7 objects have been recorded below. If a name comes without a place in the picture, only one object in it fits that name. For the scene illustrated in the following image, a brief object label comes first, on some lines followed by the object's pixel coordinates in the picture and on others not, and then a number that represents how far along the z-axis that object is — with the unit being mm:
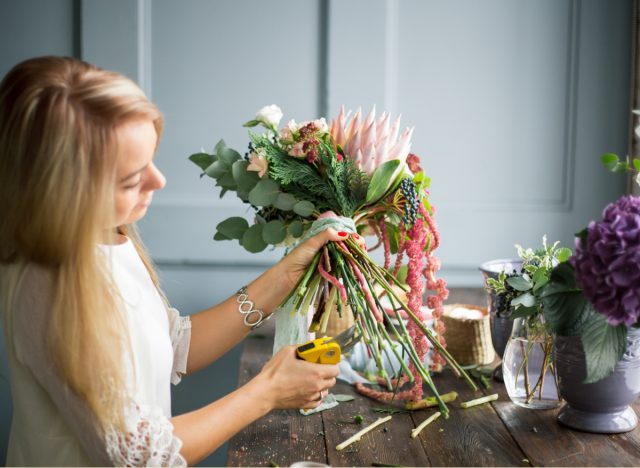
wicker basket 1661
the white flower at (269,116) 1423
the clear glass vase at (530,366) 1345
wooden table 1180
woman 983
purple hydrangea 990
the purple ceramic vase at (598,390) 1212
